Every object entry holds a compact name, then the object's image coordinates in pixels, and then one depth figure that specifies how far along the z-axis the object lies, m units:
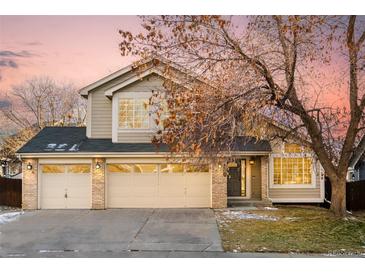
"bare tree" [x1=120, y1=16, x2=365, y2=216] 9.00
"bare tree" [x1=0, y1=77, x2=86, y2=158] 25.55
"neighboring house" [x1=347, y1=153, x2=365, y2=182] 22.84
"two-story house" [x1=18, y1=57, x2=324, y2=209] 14.10
